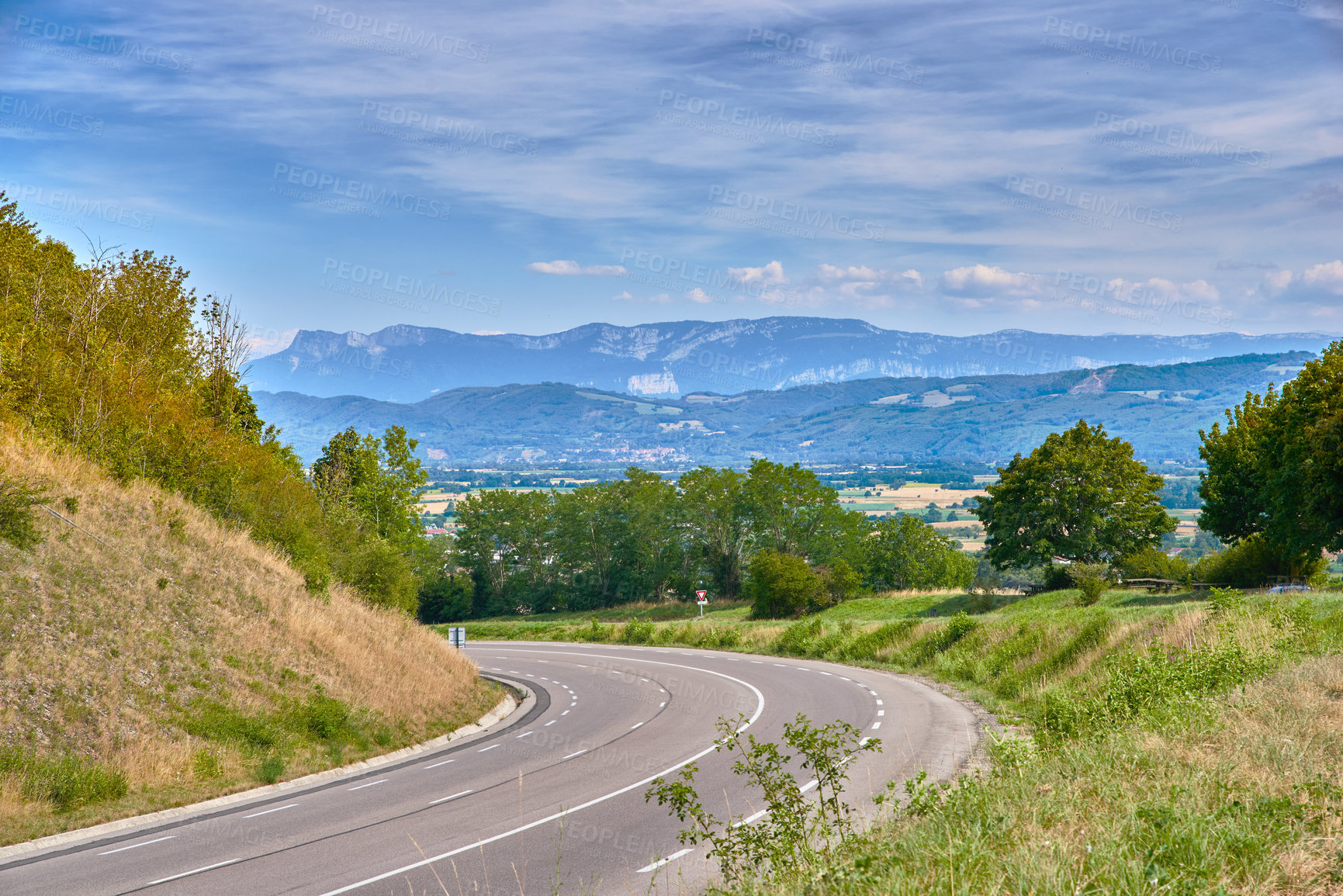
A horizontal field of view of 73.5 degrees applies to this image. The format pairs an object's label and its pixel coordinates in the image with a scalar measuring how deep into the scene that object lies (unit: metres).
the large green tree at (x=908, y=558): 91.81
